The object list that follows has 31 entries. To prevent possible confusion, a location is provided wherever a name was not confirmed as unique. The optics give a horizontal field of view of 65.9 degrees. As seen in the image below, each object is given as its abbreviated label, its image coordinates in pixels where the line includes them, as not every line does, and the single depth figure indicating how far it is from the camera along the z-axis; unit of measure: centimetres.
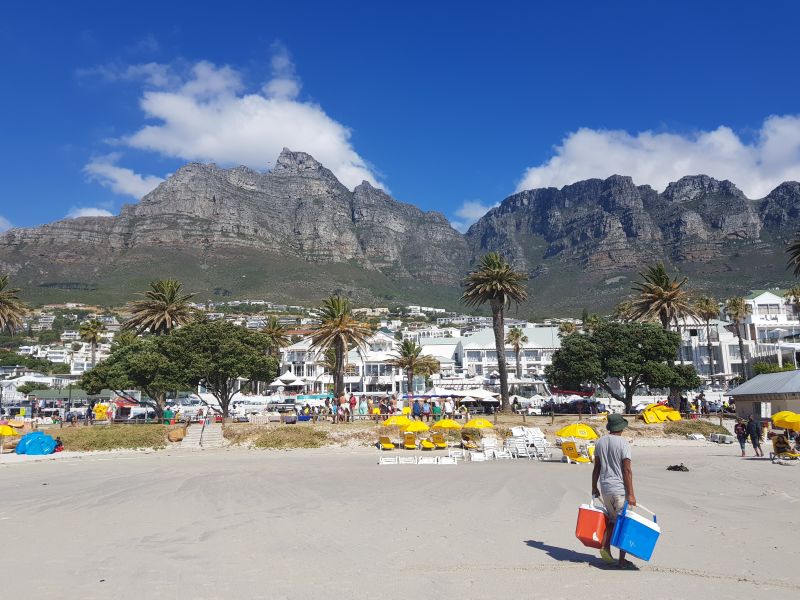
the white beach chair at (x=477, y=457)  2423
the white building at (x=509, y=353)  9675
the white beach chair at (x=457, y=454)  2399
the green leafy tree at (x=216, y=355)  4212
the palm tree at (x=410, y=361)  7112
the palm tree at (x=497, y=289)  4662
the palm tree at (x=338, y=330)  4888
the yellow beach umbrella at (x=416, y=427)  2964
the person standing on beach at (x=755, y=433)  2300
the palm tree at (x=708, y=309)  7319
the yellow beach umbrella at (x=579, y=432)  2300
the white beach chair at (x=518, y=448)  2520
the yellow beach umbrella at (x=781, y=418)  2348
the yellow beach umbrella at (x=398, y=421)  2931
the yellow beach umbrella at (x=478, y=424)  2958
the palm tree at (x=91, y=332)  7288
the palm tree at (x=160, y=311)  5069
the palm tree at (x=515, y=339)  8726
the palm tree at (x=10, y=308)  5084
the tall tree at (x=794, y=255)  4931
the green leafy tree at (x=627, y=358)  4984
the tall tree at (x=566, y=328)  9385
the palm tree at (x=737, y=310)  7364
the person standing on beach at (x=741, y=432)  2527
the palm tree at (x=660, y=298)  5009
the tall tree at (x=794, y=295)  6919
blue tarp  2741
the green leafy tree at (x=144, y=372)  4184
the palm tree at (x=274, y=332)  6912
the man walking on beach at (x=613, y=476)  729
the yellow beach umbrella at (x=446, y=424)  2959
